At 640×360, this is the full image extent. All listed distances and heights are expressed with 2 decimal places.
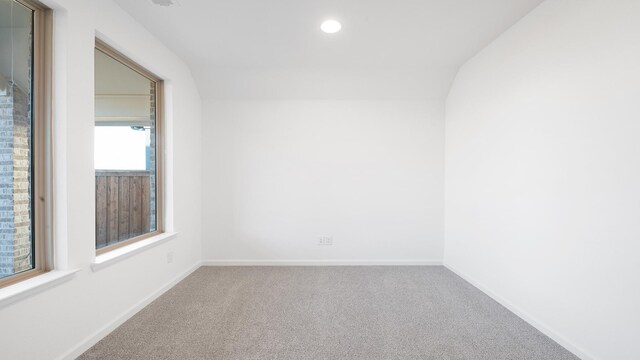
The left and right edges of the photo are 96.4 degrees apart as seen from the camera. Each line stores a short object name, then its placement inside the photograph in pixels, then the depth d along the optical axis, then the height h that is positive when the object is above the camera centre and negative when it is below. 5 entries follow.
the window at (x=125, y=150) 2.28 +0.28
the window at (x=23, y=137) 1.60 +0.26
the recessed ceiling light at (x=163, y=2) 2.11 +1.32
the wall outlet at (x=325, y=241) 3.81 -0.81
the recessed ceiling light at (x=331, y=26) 2.40 +1.33
